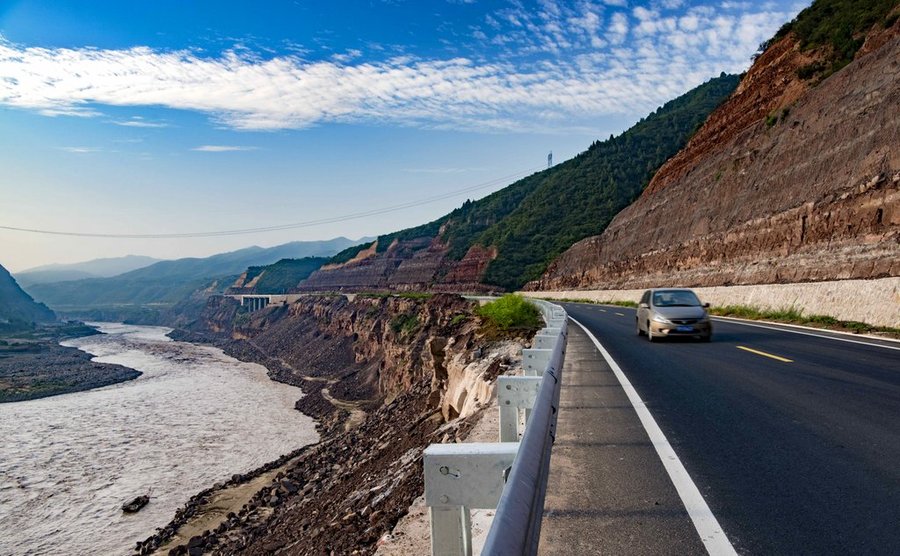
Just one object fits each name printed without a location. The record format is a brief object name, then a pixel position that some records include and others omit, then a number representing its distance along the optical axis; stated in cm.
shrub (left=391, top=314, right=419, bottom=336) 4382
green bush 1889
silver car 1359
